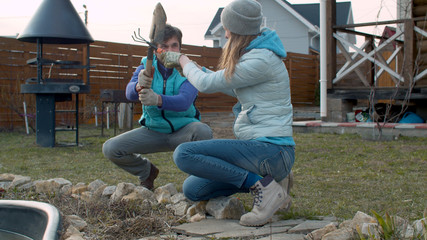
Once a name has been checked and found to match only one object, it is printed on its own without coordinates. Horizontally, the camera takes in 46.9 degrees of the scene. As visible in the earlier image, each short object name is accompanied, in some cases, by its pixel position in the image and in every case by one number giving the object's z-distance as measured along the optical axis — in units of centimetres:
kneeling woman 287
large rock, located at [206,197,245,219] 300
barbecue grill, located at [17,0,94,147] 705
